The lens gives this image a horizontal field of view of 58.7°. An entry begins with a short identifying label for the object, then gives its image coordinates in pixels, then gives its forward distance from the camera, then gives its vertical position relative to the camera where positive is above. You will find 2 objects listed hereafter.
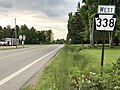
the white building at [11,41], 29.54 +0.22
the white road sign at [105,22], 3.61 +0.68
